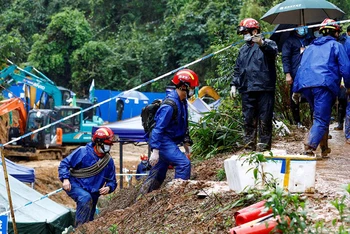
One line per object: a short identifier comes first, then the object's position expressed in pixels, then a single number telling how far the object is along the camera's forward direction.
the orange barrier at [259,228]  7.58
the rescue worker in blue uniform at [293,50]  16.36
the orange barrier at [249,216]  8.18
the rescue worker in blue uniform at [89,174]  15.26
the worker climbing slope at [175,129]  12.78
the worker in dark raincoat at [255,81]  13.47
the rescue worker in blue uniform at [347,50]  15.15
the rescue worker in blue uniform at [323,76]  12.63
